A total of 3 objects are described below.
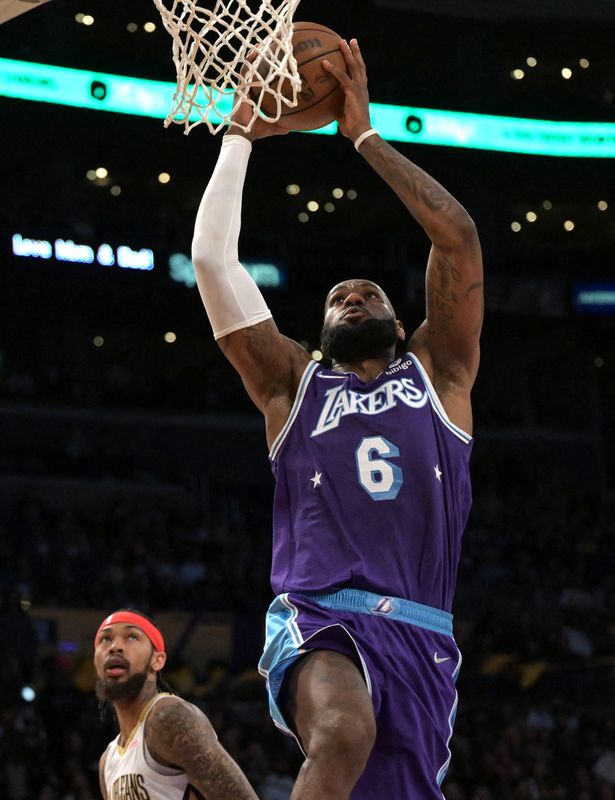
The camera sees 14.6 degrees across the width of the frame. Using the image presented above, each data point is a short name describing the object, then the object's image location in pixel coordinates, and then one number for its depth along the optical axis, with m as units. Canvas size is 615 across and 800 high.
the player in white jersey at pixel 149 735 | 8.36
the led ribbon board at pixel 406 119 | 32.95
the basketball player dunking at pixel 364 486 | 6.10
